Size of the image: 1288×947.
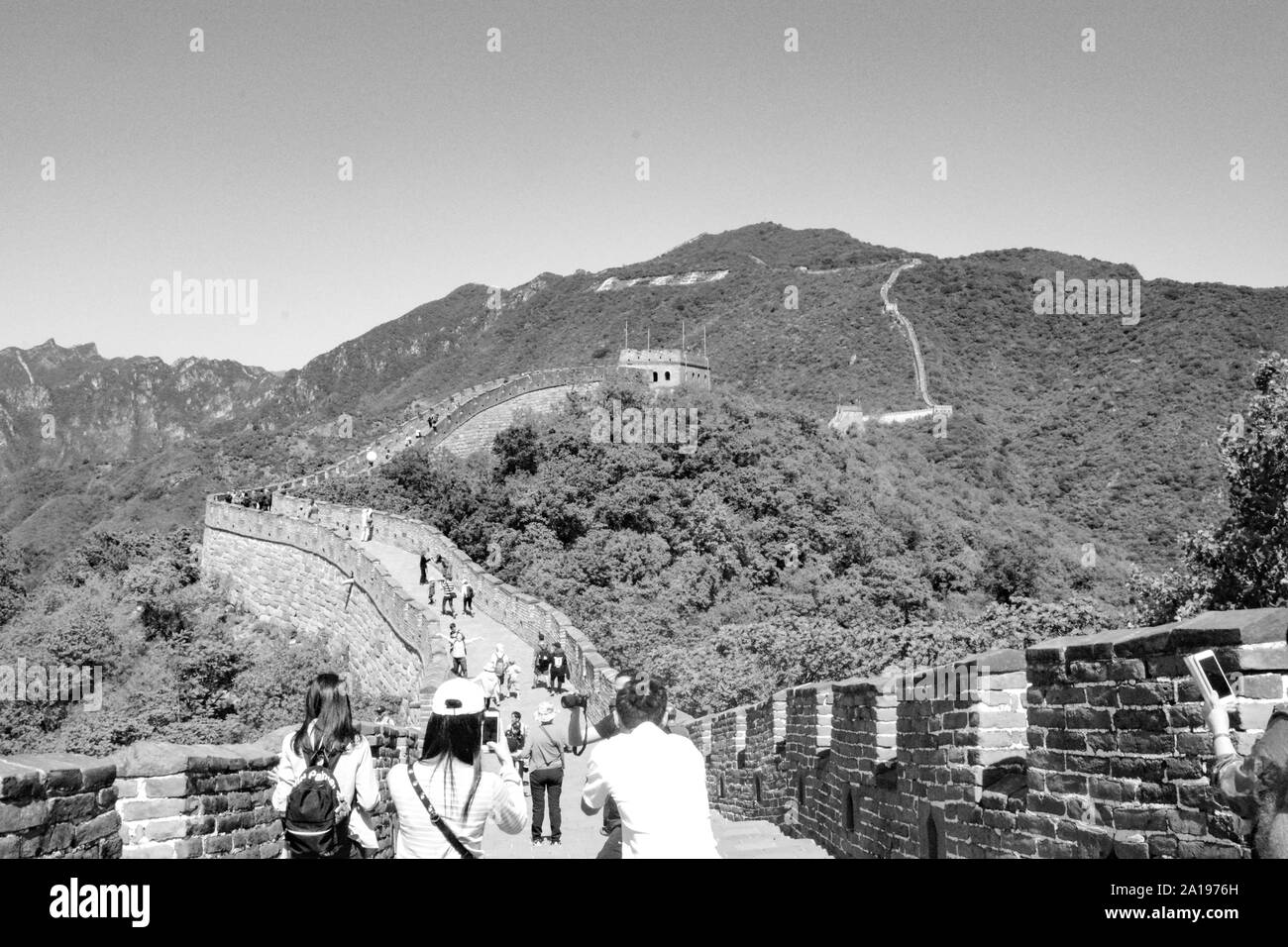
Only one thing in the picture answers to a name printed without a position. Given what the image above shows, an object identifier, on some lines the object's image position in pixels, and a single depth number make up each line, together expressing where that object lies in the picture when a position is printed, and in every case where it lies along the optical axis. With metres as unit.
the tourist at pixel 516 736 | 13.09
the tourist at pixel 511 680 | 17.58
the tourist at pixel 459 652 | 18.05
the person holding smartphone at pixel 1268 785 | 3.10
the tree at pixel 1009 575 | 33.62
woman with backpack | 4.62
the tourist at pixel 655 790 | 4.04
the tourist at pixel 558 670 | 18.19
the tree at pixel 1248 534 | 18.09
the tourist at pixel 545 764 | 9.22
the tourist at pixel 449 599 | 23.80
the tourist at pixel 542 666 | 18.94
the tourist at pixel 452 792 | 4.24
